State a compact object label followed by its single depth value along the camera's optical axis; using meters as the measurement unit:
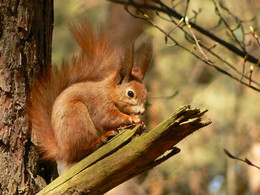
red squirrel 4.13
